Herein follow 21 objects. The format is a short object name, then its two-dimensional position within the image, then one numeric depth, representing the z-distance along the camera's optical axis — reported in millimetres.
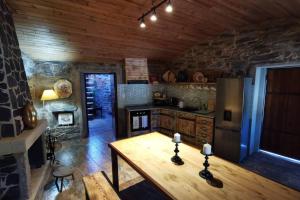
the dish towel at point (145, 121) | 5126
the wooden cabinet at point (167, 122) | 4910
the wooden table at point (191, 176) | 1419
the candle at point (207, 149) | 1649
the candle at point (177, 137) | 2051
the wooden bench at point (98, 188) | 1911
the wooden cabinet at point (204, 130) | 3989
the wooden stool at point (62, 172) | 2625
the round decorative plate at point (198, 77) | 4656
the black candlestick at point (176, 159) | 1927
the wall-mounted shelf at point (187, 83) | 4645
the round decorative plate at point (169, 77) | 5434
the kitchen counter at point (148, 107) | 4902
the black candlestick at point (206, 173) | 1640
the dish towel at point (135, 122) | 4987
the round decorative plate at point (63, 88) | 4488
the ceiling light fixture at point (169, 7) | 1822
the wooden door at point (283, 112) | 3453
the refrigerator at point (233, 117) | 3383
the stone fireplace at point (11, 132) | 1966
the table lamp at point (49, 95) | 4070
